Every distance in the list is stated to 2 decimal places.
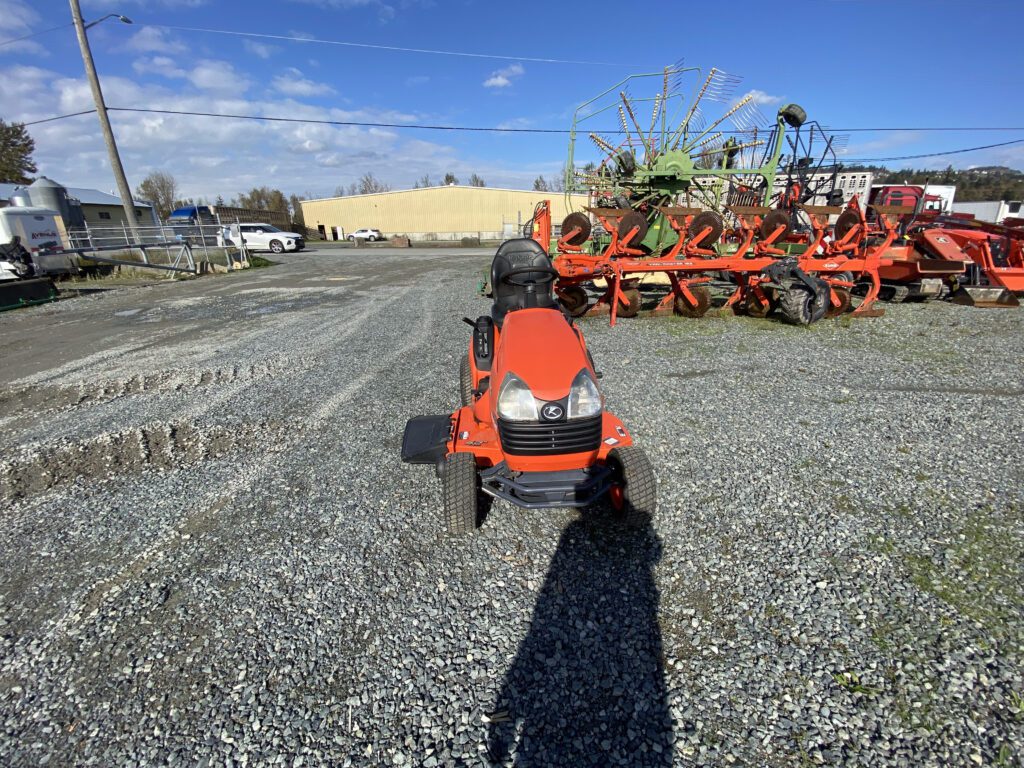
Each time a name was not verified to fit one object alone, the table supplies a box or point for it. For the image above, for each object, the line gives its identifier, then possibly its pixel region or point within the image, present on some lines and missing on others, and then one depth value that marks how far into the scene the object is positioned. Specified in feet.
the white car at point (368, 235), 130.96
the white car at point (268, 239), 90.94
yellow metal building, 137.08
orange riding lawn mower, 8.38
